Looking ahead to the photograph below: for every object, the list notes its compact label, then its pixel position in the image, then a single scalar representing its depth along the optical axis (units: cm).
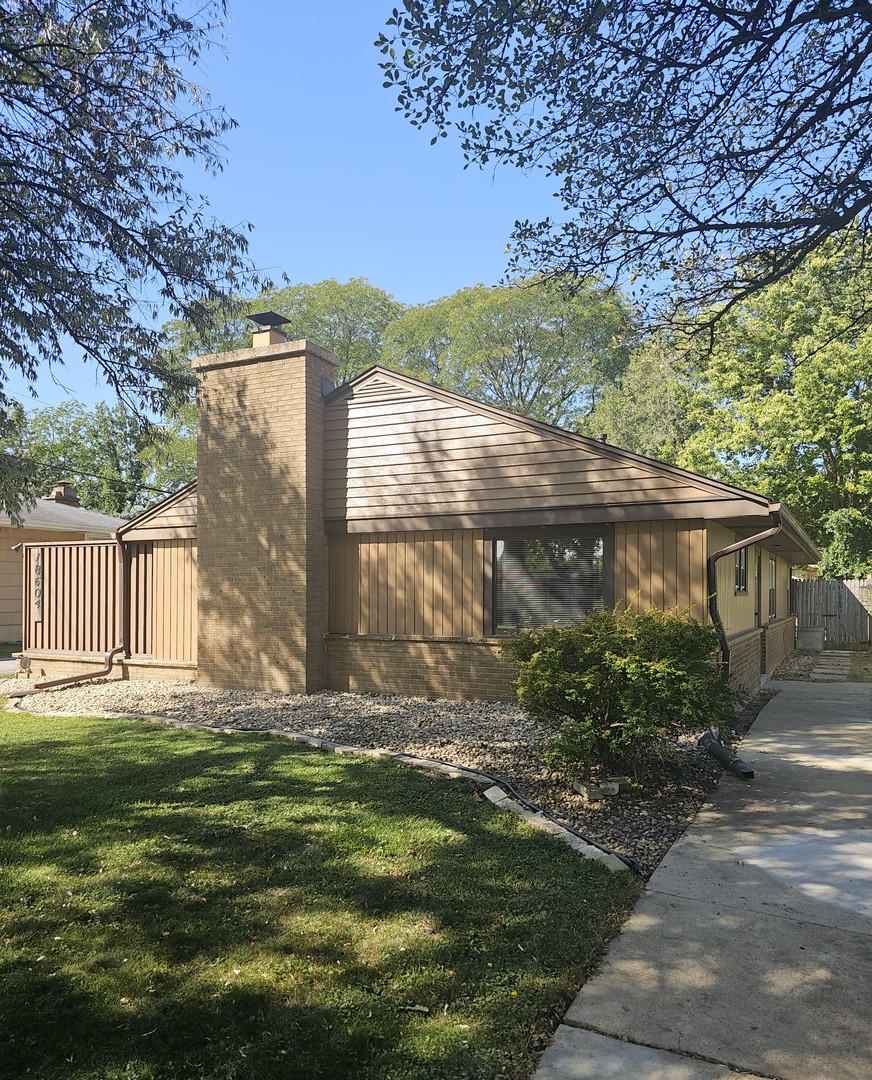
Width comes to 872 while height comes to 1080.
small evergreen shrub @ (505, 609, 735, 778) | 544
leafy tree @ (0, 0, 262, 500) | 652
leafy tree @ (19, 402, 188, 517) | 3797
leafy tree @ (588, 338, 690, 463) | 2928
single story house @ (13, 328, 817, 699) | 895
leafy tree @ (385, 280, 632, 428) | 3259
